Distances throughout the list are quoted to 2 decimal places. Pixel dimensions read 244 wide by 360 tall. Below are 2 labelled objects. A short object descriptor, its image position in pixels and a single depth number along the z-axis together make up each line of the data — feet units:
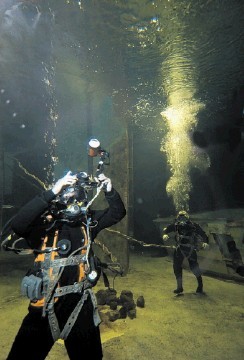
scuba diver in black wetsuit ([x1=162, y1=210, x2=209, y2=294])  21.11
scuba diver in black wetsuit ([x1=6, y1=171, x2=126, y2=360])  7.32
